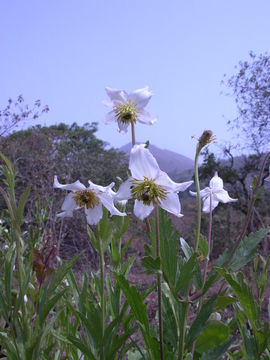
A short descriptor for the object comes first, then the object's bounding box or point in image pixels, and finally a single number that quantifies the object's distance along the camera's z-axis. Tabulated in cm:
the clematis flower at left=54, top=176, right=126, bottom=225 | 38
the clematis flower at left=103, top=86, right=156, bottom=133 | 46
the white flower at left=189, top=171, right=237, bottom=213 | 47
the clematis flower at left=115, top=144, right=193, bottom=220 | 34
